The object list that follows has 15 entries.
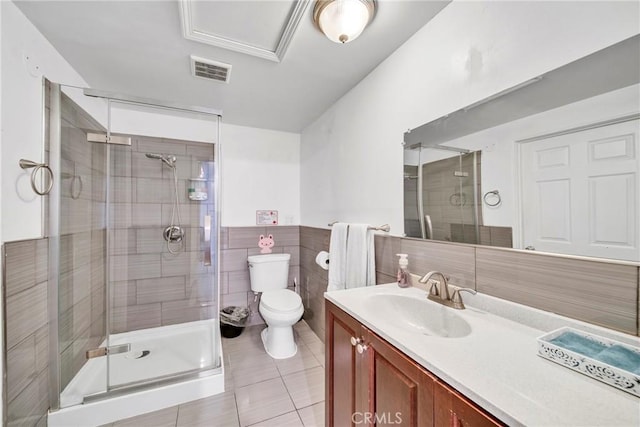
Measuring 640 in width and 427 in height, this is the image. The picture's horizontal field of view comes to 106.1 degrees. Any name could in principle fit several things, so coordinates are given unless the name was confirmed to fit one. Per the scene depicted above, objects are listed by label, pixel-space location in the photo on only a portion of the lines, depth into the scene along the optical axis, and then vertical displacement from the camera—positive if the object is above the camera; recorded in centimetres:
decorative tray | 53 -35
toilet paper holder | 198 -37
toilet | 203 -77
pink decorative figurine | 270 -32
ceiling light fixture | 111 +95
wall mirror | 67 +18
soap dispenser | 125 -32
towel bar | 150 -8
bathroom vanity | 50 -39
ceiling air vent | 160 +103
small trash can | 237 -106
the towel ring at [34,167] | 121 +26
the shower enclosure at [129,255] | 148 -32
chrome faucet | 100 -35
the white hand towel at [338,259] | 169 -31
